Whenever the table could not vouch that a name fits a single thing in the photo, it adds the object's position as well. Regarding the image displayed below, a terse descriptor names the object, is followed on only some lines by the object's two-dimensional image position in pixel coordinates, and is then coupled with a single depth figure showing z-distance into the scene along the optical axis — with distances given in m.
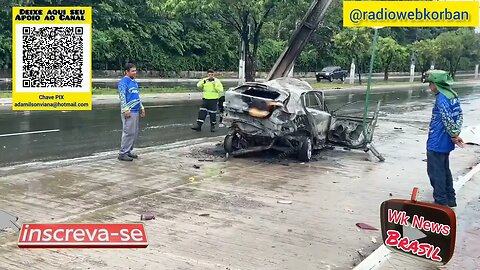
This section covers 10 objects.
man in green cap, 6.71
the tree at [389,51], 49.91
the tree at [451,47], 53.47
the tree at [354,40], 41.69
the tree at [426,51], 53.50
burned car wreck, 9.48
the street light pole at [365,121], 10.35
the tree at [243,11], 24.08
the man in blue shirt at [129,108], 9.29
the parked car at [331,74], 48.00
